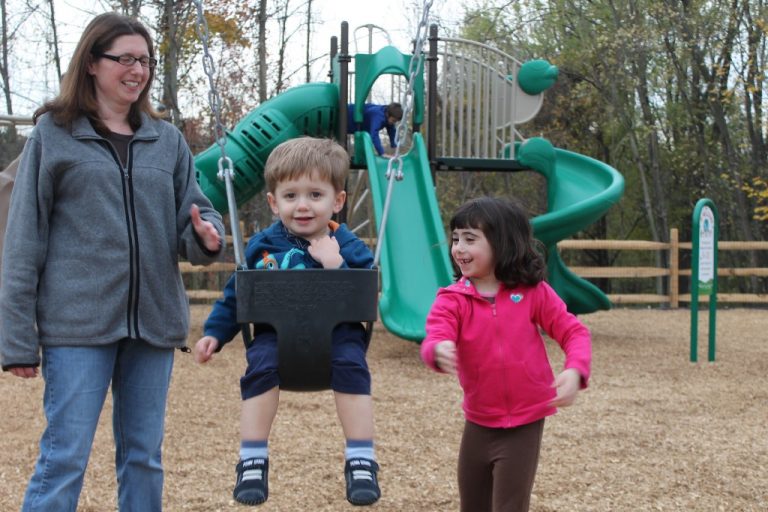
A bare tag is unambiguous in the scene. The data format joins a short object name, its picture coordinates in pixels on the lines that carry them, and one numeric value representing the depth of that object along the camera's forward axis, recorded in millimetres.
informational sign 9234
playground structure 8406
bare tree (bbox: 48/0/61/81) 17656
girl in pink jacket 2736
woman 2590
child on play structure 9477
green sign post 9164
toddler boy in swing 2590
